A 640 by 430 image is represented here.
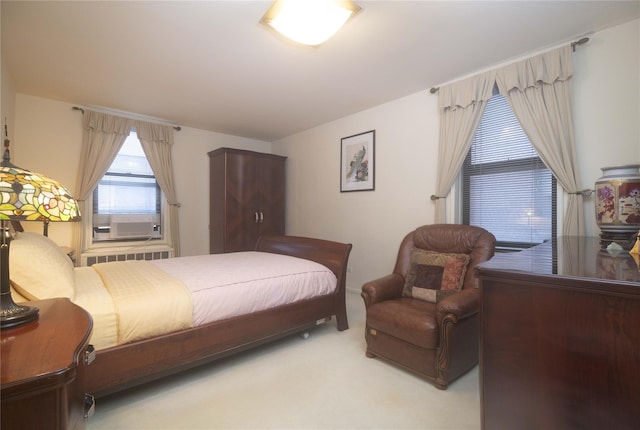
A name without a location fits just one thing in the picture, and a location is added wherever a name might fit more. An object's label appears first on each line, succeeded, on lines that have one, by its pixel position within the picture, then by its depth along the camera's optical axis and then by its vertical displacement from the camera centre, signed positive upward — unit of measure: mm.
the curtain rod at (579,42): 2246 +1410
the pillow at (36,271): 1399 -288
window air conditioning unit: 3961 -147
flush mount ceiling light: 1836 +1363
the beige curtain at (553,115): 2283 +871
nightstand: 623 -371
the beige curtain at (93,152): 3665 +853
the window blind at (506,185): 2584 +316
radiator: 3723 -571
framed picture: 3893 +787
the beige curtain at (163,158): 4145 +874
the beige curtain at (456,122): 2814 +988
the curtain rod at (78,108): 3660 +1405
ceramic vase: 1630 +80
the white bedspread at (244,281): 2016 -532
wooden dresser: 802 -407
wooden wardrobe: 4473 +312
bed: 1566 -610
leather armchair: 1886 -741
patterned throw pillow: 2293 -502
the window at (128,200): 3934 +237
